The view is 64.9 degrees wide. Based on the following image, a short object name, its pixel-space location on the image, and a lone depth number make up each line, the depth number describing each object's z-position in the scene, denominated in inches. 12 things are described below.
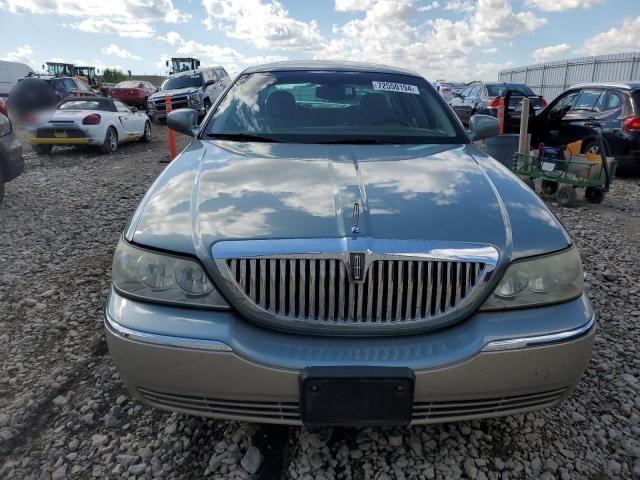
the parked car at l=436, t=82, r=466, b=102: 944.5
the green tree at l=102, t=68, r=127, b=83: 2073.1
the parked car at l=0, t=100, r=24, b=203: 247.0
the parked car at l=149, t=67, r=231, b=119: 682.8
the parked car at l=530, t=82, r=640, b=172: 302.5
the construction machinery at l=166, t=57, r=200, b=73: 1160.8
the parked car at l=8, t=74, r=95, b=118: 481.1
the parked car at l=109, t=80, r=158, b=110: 1015.6
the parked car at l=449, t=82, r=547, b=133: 502.3
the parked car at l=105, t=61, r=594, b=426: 67.0
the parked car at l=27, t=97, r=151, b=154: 423.5
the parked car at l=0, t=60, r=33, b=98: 904.3
